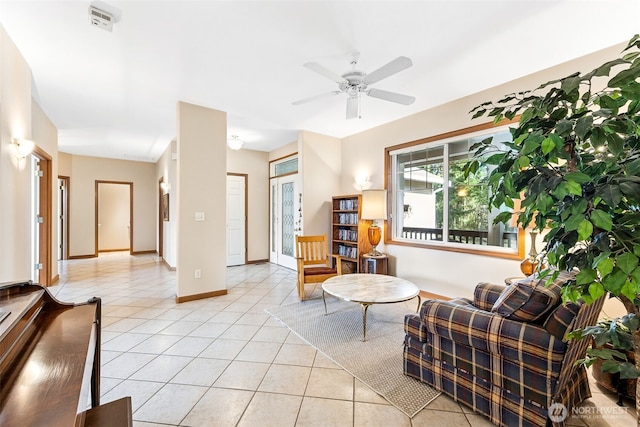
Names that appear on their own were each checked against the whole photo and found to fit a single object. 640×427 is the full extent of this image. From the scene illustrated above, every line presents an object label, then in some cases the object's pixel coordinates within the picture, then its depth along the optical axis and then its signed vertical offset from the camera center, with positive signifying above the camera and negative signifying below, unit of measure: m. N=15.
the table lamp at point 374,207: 4.21 +0.09
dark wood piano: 0.70 -0.48
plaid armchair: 1.41 -0.79
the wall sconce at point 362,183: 4.85 +0.54
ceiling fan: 2.23 +1.18
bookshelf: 4.57 -0.32
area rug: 1.90 -1.20
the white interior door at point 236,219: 6.05 -0.12
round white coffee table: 2.58 -0.78
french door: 5.56 -0.10
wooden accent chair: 3.74 -0.68
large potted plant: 0.76 +0.09
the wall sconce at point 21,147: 2.54 +0.64
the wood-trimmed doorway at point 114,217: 8.43 -0.08
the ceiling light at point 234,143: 4.72 +1.20
